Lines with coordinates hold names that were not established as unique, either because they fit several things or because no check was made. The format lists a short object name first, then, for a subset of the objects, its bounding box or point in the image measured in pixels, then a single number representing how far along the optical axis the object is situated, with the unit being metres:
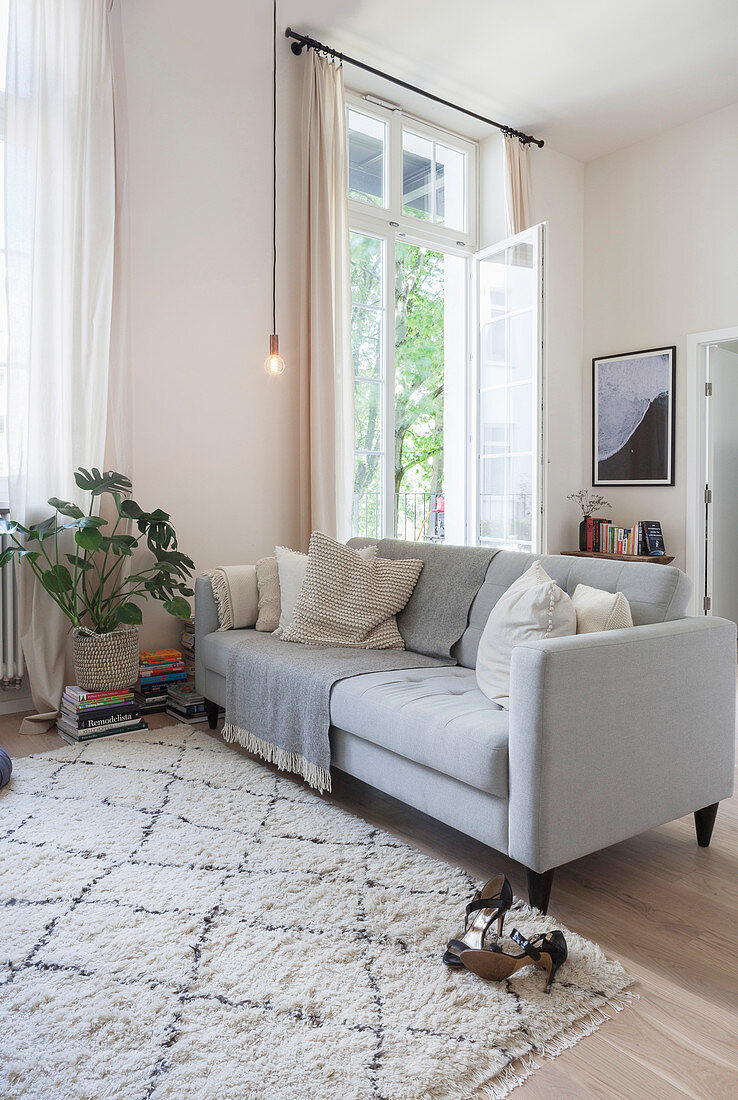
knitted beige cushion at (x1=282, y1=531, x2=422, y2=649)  2.89
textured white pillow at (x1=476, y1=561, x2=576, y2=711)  2.08
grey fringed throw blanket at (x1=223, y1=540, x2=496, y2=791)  2.42
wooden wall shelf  4.96
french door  4.64
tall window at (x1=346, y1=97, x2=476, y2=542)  4.58
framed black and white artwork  5.14
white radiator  3.30
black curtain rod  4.05
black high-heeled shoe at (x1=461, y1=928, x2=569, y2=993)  1.51
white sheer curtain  3.19
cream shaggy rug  1.29
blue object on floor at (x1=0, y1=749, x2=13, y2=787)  2.55
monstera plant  3.08
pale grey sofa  1.71
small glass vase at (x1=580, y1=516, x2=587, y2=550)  5.39
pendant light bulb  3.83
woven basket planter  3.16
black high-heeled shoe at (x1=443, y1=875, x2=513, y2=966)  1.58
